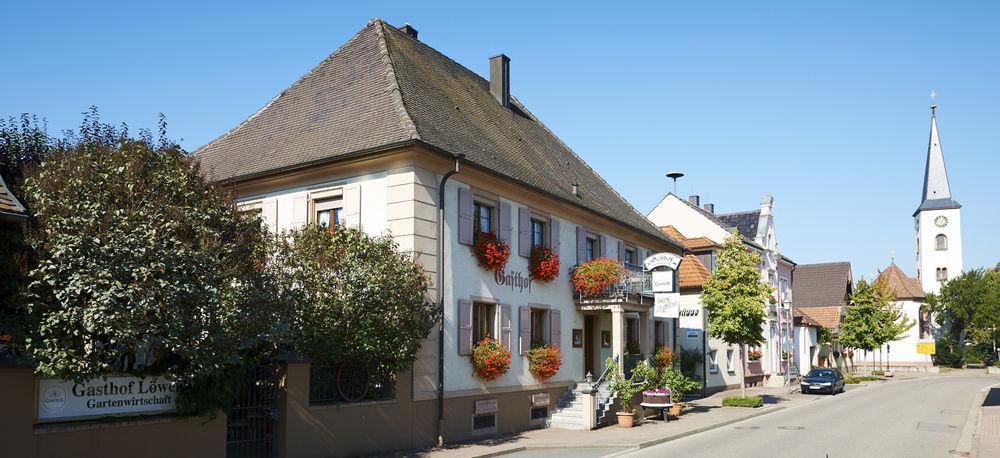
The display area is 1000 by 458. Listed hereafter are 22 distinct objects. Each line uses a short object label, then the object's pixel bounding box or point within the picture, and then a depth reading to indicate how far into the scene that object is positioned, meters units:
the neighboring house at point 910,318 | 83.69
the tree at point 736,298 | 30.39
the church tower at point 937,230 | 94.06
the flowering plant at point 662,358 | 28.47
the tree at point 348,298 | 14.65
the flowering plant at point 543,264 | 22.31
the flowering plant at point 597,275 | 24.09
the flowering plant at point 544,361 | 21.84
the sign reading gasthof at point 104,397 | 10.88
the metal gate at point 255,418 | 13.64
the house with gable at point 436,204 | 17.84
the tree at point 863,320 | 55.94
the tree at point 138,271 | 10.66
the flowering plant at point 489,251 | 19.81
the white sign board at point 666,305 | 25.48
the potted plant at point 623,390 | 22.52
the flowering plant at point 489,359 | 19.28
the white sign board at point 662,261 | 25.31
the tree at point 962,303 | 84.70
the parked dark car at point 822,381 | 39.25
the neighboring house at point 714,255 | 37.41
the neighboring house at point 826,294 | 63.81
